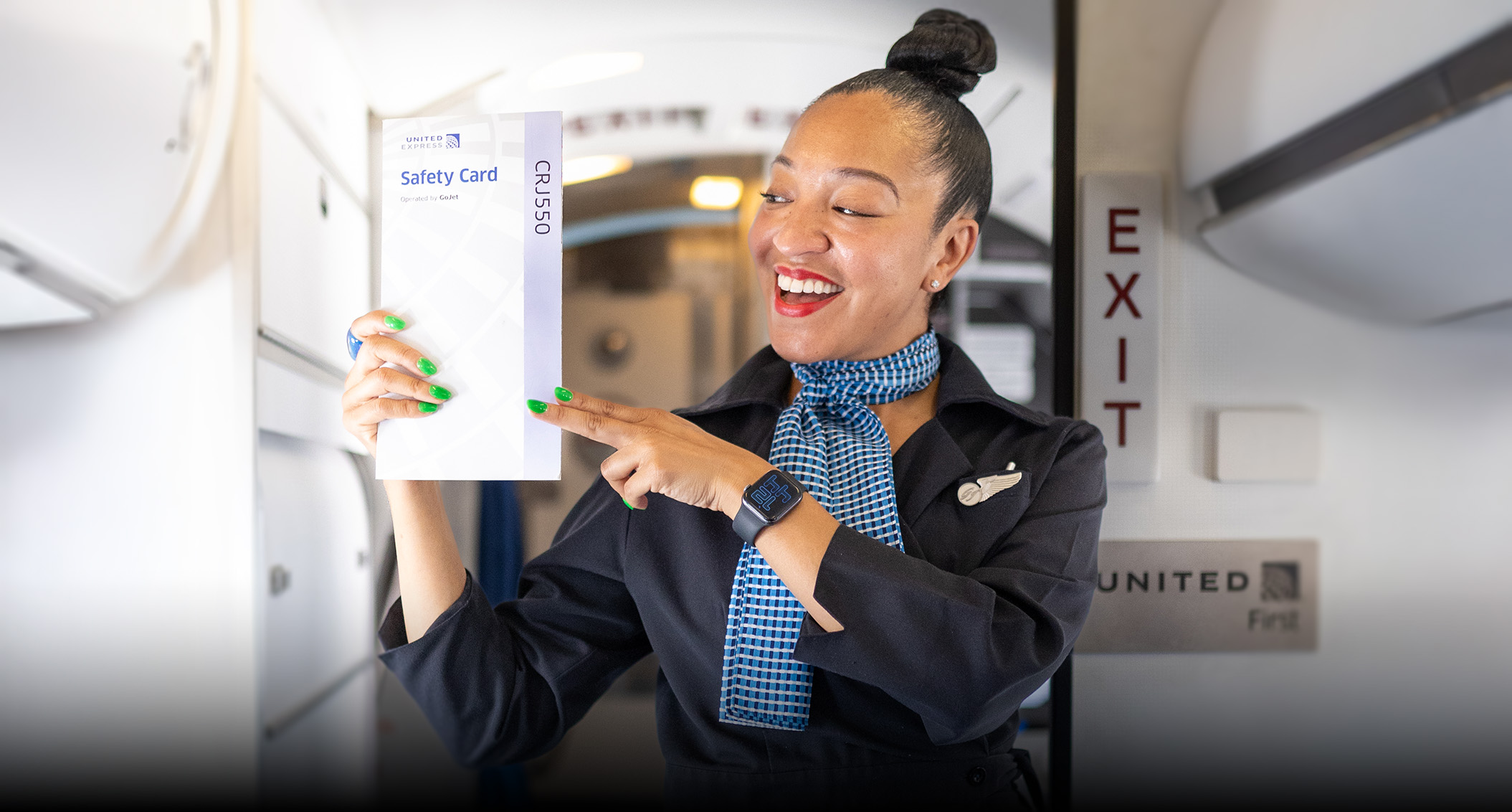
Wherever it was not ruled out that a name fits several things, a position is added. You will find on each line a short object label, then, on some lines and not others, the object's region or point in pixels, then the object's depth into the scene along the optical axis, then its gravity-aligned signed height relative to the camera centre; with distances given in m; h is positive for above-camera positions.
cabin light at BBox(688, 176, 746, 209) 1.82 +0.36
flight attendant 1.25 -0.21
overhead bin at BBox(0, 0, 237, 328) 1.47 +0.39
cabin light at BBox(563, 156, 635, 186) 1.80 +0.40
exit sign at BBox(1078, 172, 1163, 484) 1.93 +0.14
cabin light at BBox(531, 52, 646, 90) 1.81 +0.58
